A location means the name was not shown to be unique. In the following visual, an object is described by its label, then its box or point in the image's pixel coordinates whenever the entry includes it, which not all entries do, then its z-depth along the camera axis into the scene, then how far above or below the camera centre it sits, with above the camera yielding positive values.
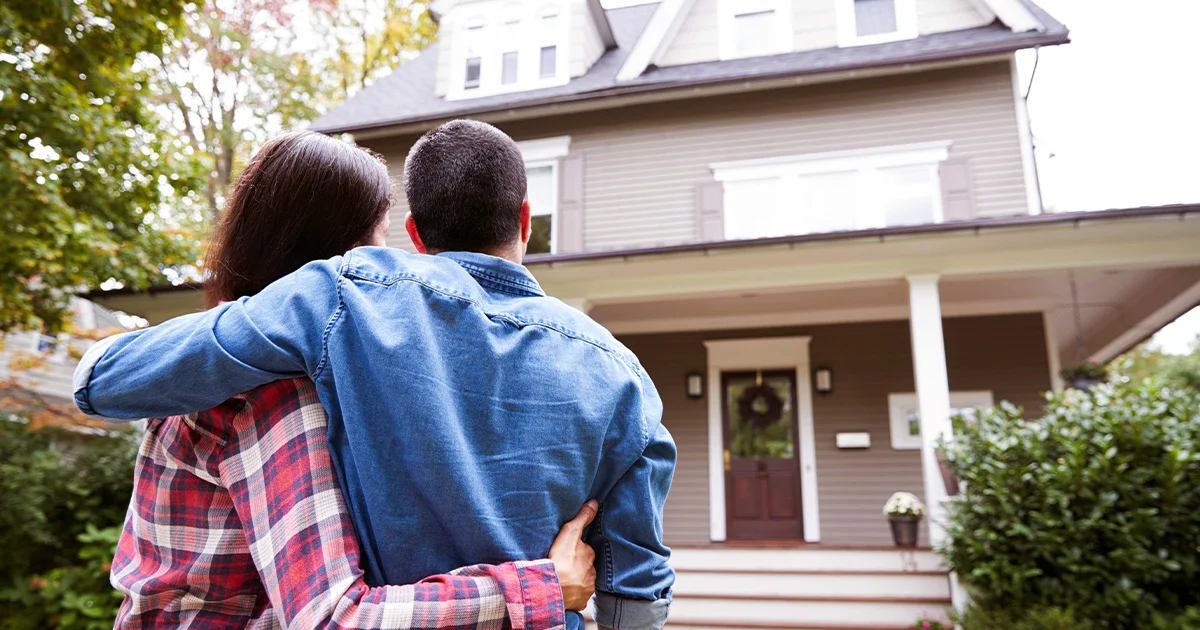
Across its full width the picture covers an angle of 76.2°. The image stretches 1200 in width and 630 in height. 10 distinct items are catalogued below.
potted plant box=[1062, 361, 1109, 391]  7.21 +0.95
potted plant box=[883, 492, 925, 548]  6.73 -0.36
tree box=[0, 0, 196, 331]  5.73 +2.56
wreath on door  8.78 +0.77
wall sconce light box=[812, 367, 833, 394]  8.54 +1.03
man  0.88 +0.09
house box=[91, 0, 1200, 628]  7.59 +2.78
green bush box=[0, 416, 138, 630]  6.17 -0.53
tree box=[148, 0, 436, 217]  14.14 +7.59
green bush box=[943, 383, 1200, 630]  4.45 -0.21
